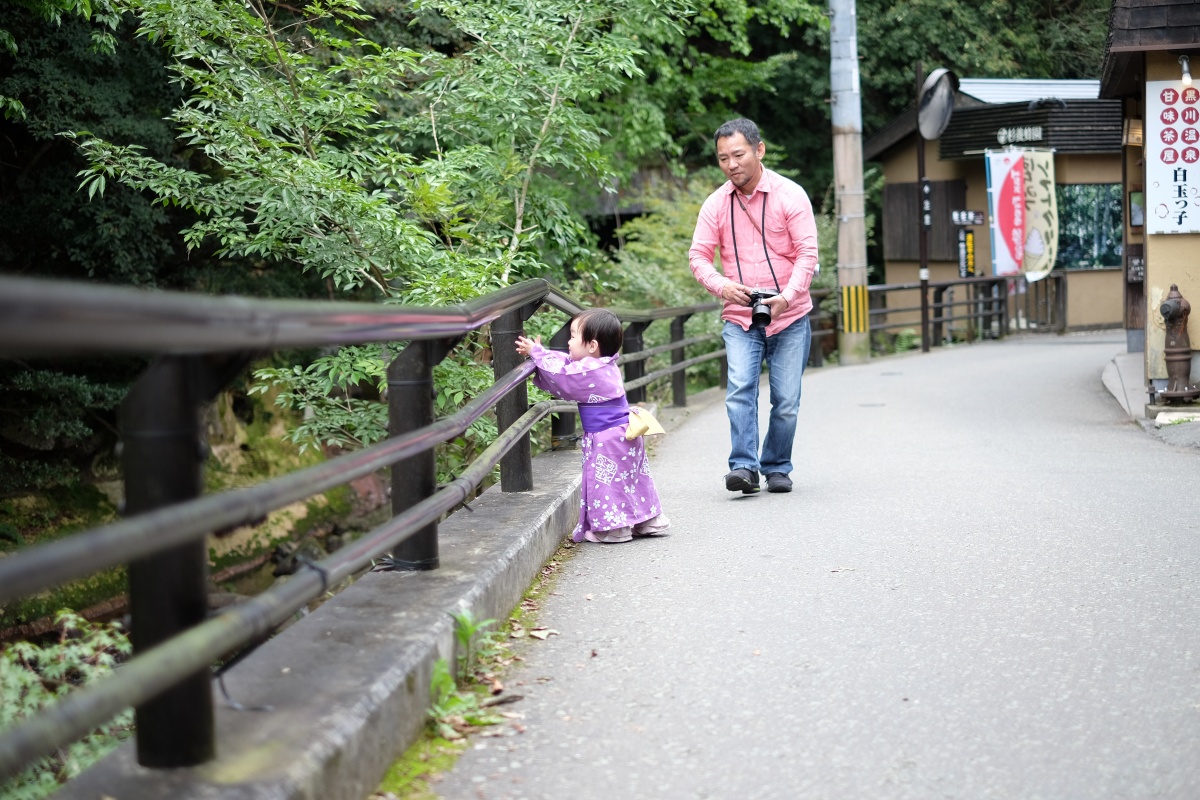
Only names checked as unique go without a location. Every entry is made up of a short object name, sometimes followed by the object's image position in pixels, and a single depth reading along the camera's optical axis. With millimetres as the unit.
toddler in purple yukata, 5812
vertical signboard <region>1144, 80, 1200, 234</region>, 10789
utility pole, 19594
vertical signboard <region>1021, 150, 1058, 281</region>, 24031
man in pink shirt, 6918
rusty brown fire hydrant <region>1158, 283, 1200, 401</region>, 10688
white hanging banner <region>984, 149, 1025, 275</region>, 24047
